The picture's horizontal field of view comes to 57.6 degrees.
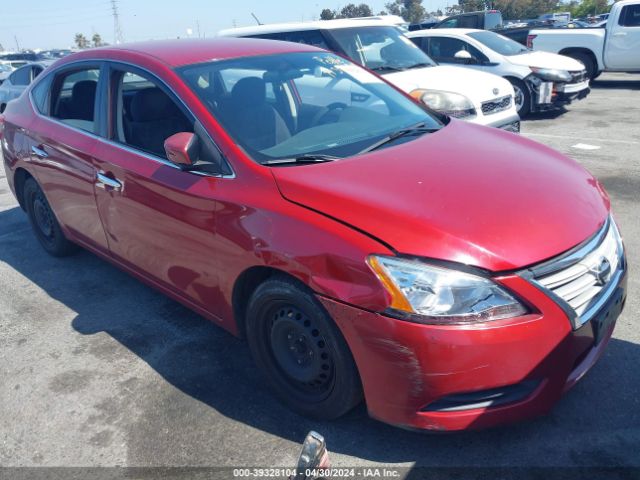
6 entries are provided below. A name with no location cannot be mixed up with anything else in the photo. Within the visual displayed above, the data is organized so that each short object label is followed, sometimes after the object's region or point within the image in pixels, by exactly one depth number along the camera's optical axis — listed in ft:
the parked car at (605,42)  43.06
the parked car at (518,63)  32.60
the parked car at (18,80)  40.65
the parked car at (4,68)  76.04
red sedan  7.32
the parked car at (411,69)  22.66
